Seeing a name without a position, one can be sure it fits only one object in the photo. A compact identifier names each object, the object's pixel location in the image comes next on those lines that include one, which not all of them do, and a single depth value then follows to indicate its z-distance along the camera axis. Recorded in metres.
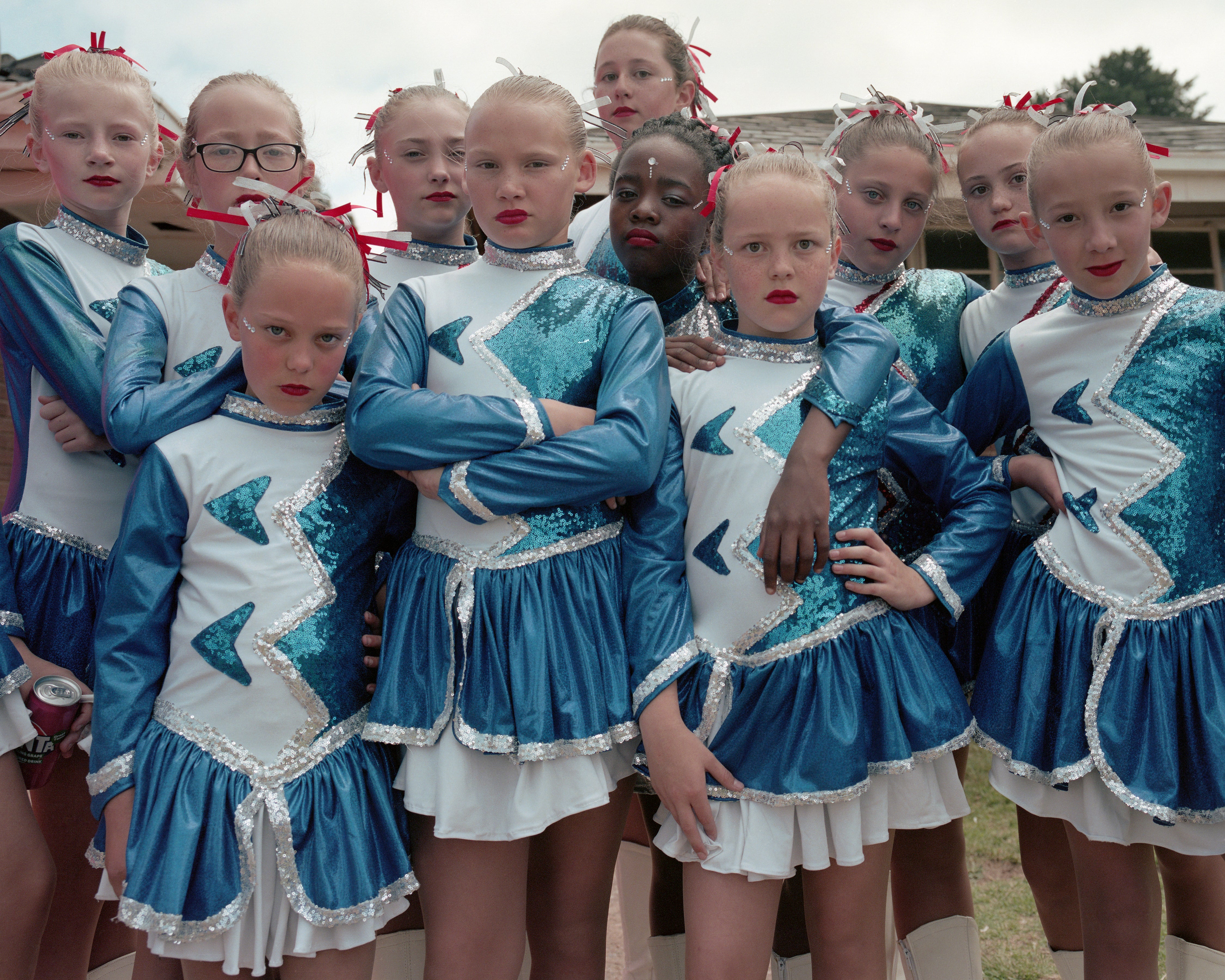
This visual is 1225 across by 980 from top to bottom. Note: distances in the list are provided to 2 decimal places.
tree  35.28
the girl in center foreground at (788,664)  2.07
